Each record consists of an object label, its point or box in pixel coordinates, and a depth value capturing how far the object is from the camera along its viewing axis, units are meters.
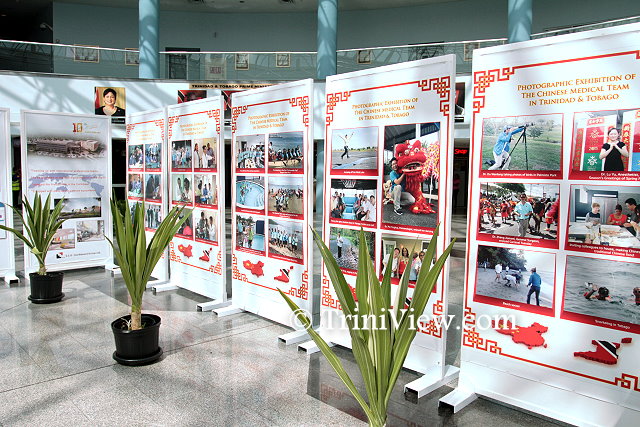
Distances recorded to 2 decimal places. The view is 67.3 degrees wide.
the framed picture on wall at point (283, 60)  12.88
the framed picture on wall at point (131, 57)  12.73
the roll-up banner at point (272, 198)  4.01
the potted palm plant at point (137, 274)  3.38
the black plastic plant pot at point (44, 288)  4.97
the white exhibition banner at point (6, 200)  5.95
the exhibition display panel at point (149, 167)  5.72
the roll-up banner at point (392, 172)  3.08
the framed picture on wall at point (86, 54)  11.95
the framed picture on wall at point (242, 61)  12.78
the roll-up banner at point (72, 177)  6.21
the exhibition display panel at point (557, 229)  2.38
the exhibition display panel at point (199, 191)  4.91
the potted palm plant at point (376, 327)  2.00
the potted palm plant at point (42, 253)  4.98
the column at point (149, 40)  12.78
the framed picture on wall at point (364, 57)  12.48
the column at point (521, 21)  11.10
